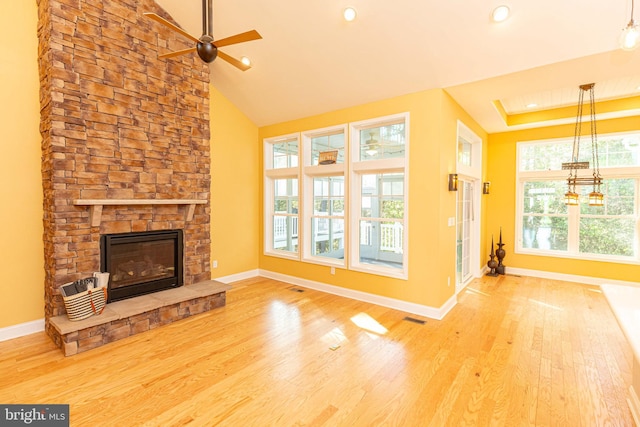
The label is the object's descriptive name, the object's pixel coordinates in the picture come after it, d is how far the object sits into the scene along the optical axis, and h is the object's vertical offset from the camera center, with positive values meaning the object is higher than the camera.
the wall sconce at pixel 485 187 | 5.97 +0.39
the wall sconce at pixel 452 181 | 3.97 +0.34
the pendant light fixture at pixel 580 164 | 4.69 +0.75
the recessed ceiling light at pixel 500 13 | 2.67 +1.74
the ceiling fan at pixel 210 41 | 2.47 +1.40
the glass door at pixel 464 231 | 4.94 -0.41
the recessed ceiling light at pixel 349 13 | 3.09 +1.99
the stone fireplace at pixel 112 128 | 3.15 +0.94
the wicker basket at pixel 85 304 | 2.96 -0.97
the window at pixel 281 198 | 5.52 +0.17
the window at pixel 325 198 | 4.83 +0.15
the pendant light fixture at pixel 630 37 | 1.92 +1.09
